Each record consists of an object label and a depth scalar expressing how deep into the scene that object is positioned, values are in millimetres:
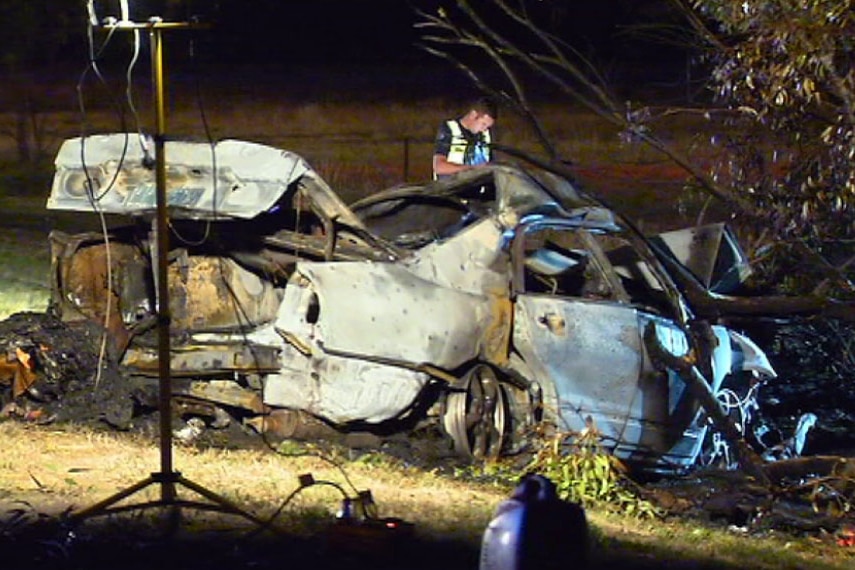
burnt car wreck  18062
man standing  22203
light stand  13406
